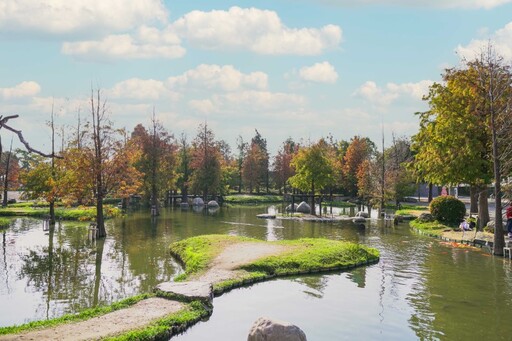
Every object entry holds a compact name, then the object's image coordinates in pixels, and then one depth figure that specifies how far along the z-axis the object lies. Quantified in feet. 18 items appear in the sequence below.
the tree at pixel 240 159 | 374.84
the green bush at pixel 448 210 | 148.56
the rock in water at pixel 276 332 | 39.88
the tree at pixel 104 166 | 127.34
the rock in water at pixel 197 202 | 270.05
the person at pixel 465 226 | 127.85
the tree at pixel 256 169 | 354.13
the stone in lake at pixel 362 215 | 183.73
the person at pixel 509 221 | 109.84
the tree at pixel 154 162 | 219.61
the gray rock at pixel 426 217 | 155.63
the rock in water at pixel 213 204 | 260.01
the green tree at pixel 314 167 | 191.21
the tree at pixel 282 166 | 344.12
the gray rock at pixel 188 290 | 62.28
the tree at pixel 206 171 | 268.82
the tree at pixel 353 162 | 298.35
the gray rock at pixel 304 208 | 209.97
